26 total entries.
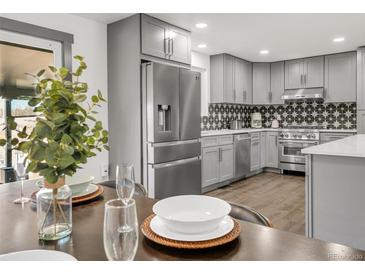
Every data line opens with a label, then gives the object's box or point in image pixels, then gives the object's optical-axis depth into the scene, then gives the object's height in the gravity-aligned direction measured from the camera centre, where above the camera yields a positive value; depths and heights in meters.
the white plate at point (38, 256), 0.72 -0.32
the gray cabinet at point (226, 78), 5.22 +0.89
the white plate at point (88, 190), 1.35 -0.31
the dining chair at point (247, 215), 1.12 -0.36
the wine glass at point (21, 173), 1.36 -0.21
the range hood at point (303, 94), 5.37 +0.60
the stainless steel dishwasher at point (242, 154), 5.02 -0.51
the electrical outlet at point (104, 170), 3.58 -0.53
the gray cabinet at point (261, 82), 6.09 +0.93
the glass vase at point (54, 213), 0.93 -0.28
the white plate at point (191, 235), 0.85 -0.32
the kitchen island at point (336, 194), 2.07 -0.52
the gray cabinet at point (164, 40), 3.29 +1.06
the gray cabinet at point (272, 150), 5.78 -0.49
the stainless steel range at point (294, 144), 5.33 -0.36
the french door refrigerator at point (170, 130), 3.24 -0.03
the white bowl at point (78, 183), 1.36 -0.26
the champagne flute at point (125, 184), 1.11 -0.22
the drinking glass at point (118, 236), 0.66 -0.25
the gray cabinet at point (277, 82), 5.93 +0.91
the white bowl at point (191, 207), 1.04 -0.30
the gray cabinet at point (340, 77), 5.12 +0.86
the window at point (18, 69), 2.79 +0.61
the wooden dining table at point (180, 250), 0.78 -0.35
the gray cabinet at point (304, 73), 5.45 +1.02
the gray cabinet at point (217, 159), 4.30 -0.52
